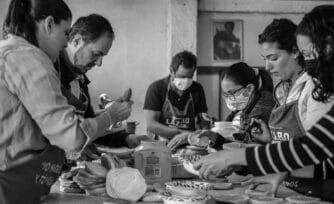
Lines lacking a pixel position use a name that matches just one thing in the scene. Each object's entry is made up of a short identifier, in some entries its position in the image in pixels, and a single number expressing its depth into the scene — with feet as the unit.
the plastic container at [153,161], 8.43
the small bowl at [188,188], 6.84
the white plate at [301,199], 6.66
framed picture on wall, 22.49
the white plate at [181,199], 6.52
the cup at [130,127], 16.57
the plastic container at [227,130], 11.33
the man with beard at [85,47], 10.05
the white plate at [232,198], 6.87
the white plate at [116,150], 10.22
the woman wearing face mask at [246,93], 11.20
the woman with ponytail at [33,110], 6.04
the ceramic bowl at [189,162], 8.67
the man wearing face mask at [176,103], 16.44
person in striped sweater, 5.89
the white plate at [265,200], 6.65
